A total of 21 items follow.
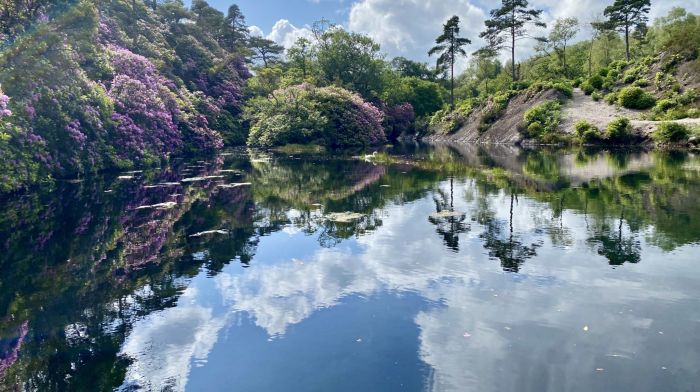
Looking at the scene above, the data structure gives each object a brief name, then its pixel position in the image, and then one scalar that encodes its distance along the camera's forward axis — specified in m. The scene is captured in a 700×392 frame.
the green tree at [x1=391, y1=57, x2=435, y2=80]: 118.75
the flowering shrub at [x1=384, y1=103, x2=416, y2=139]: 81.94
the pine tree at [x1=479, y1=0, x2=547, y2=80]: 66.50
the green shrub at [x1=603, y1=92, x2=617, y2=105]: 51.28
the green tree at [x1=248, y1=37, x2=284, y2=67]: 97.12
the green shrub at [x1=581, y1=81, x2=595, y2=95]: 55.72
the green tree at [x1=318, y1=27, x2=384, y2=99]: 78.06
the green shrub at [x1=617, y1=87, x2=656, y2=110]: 47.35
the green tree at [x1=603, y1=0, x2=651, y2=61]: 61.53
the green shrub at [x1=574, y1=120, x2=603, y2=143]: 45.06
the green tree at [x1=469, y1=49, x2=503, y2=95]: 100.23
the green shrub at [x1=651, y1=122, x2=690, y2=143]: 37.59
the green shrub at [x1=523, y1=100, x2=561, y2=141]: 52.06
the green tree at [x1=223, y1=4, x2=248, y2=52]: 87.97
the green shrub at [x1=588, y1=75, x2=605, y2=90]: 55.50
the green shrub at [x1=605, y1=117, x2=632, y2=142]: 42.56
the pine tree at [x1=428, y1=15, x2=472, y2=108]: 75.44
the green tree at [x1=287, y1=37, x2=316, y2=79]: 80.19
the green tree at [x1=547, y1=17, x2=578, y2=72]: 80.00
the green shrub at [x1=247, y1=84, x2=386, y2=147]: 55.72
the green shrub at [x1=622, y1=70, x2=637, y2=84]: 53.03
